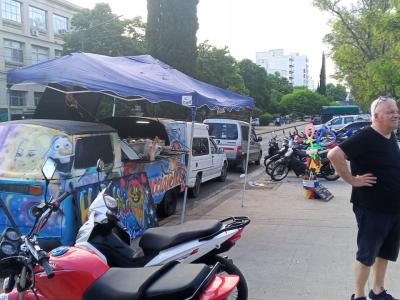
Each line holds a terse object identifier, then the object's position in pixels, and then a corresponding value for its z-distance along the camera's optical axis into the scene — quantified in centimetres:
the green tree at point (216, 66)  3509
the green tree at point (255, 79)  7538
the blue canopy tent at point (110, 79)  647
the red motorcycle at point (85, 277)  242
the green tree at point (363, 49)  2679
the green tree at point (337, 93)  14138
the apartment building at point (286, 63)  18062
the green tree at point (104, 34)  3225
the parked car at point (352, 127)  2296
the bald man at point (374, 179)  416
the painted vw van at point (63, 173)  514
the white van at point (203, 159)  1066
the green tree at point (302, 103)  9075
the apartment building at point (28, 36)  4453
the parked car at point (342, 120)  3522
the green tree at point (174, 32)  2159
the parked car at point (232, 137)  1523
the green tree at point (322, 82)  10755
